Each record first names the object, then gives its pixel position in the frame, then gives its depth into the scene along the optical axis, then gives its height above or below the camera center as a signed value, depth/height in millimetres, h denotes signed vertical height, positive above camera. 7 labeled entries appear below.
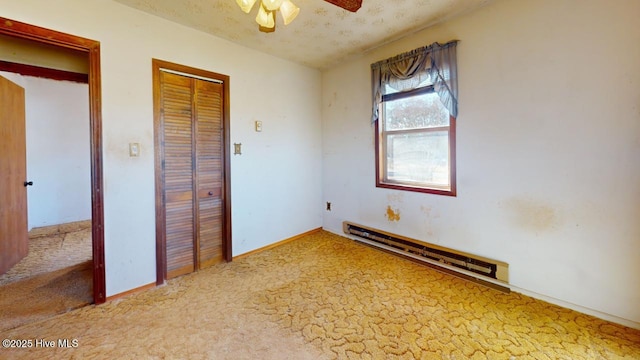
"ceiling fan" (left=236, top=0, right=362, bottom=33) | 1490 +1025
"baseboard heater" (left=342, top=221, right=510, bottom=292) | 2279 -845
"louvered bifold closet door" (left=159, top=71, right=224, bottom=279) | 2445 +85
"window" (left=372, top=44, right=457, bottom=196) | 2543 +546
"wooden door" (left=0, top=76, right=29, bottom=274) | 2535 +51
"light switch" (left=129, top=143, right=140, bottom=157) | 2213 +271
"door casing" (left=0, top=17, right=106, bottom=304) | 1969 +223
